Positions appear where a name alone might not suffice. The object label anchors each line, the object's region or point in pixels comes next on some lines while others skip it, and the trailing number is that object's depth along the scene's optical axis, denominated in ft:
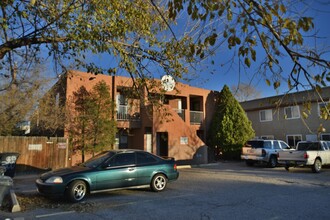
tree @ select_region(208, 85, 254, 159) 86.39
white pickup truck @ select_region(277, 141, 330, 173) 57.06
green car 30.22
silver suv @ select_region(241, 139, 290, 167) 67.87
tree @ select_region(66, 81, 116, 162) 64.08
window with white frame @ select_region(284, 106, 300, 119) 93.53
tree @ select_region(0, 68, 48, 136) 64.64
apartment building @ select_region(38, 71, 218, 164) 69.51
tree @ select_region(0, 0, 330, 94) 25.36
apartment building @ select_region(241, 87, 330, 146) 87.92
